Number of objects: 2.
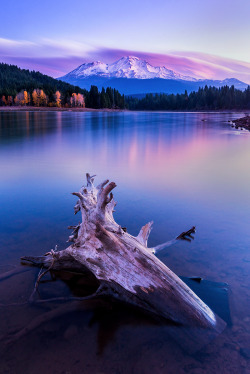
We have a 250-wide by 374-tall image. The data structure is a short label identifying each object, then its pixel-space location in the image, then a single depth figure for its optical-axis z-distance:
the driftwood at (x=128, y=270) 3.73
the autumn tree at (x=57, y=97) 141.70
